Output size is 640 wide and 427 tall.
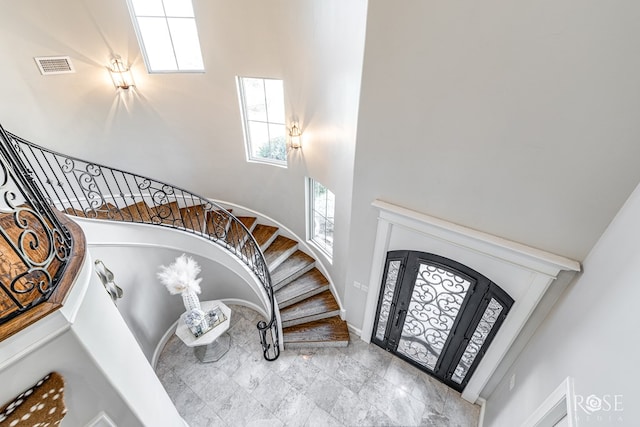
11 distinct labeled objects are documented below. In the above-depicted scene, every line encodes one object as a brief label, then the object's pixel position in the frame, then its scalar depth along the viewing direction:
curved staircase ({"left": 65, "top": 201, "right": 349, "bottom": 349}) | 4.74
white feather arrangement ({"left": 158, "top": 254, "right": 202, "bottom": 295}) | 4.30
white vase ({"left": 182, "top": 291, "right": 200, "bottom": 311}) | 4.43
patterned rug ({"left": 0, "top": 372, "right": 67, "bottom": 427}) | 1.31
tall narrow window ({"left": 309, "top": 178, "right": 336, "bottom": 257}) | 5.04
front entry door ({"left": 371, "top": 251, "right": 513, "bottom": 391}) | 3.20
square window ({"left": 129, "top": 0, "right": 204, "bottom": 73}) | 4.44
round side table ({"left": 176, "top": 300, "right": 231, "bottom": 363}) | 4.34
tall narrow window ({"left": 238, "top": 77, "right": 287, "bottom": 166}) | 4.84
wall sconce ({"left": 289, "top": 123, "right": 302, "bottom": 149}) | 4.62
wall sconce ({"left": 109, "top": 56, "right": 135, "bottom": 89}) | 4.63
